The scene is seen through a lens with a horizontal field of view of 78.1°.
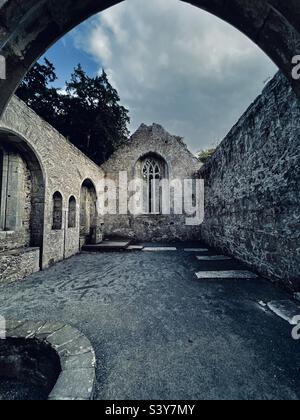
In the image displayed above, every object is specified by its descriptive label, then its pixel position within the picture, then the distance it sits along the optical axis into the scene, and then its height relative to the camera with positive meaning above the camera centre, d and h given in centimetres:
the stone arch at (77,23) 137 +155
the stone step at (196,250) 763 -136
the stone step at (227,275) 415 -132
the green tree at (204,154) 1897 +674
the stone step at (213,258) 587 -132
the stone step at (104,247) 804 -135
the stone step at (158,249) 805 -142
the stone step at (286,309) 246 -133
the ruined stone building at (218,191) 344 +72
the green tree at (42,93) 1100 +766
